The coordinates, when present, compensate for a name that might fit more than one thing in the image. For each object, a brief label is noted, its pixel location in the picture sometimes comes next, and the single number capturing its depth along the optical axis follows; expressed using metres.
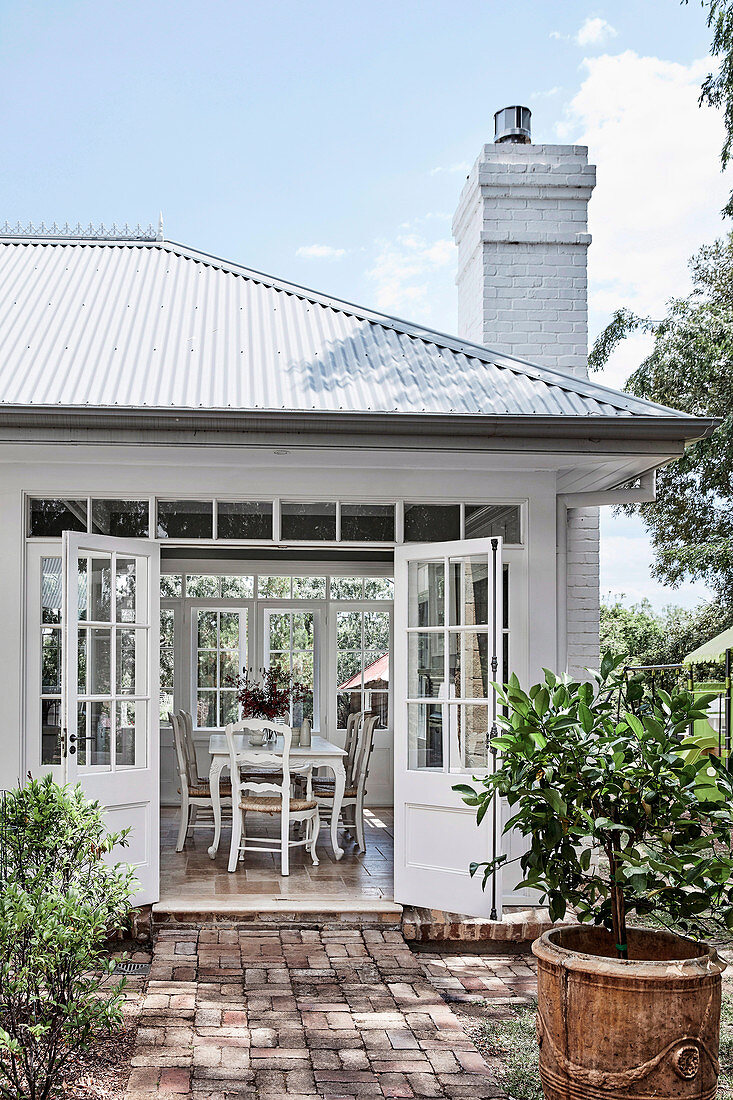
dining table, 7.64
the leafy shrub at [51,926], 3.38
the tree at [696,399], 14.96
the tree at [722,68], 10.84
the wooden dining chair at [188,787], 8.10
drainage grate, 5.37
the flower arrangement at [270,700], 8.48
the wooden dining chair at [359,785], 8.05
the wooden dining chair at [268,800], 7.14
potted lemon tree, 3.38
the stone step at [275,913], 5.84
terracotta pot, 3.37
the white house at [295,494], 5.57
